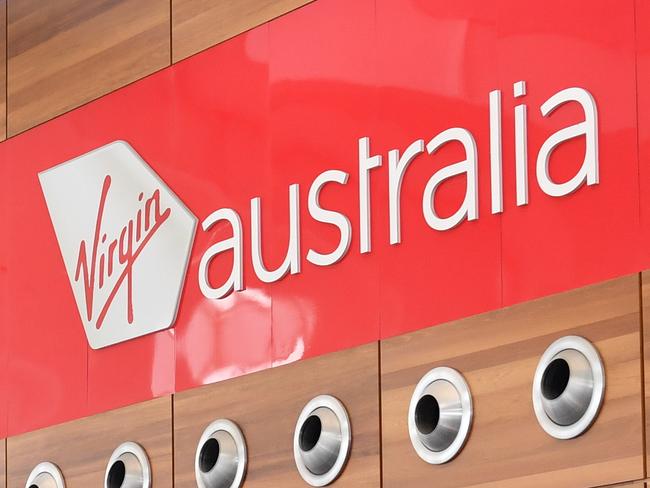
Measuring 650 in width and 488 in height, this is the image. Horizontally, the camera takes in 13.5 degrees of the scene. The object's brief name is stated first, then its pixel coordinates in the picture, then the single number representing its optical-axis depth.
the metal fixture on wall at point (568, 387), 9.14
